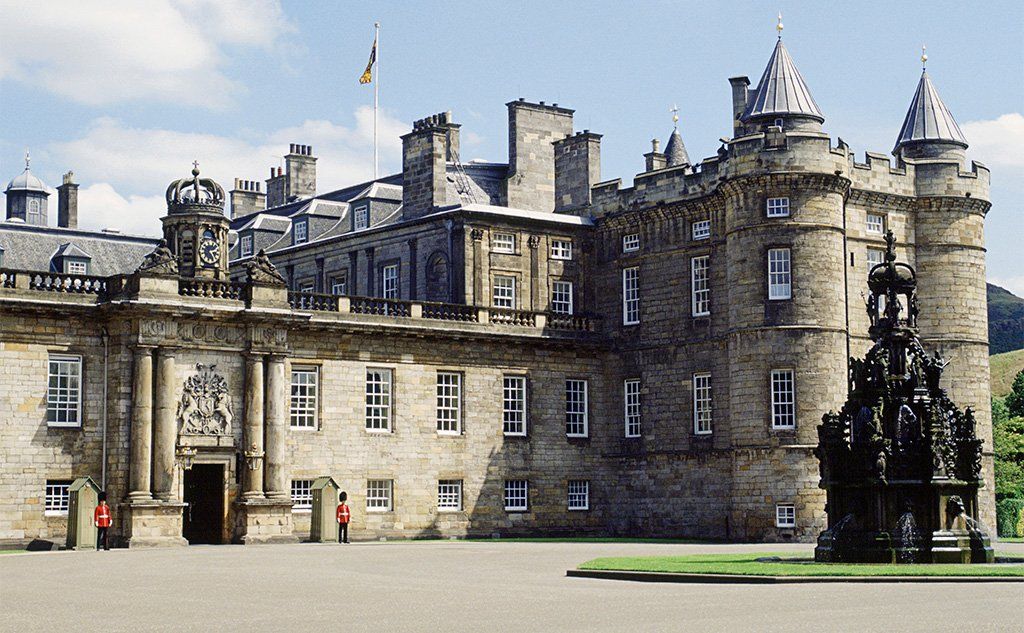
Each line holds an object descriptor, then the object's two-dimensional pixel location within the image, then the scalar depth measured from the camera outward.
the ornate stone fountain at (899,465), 26.44
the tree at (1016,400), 80.75
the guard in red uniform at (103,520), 38.19
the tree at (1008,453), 57.10
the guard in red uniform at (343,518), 42.41
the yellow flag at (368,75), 59.03
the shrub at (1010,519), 49.44
